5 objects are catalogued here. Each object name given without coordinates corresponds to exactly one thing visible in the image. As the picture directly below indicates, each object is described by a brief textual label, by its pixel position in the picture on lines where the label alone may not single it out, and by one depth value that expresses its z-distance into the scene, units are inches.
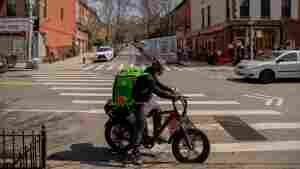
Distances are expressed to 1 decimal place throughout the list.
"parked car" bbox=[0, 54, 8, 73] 997.2
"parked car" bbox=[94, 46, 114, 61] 1614.2
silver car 779.4
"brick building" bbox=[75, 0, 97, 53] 2288.1
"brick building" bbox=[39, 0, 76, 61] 1551.4
